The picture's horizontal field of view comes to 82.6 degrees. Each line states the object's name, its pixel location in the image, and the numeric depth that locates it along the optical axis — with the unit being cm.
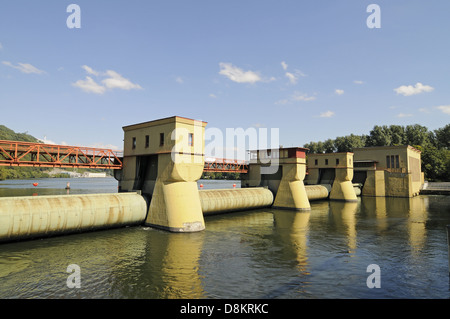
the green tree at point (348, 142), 11850
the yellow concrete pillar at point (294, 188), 4250
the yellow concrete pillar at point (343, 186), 5597
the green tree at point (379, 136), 10784
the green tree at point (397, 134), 10745
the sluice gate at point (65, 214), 2039
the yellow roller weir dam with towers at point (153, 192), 2198
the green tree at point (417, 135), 10588
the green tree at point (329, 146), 12750
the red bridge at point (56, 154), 2583
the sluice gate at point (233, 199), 3516
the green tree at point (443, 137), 10811
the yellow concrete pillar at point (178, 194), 2578
